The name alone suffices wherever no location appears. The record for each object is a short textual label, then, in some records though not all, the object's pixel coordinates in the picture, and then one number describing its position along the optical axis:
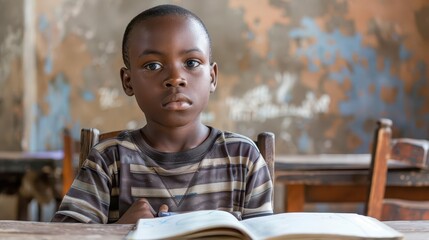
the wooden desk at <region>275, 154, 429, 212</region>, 3.19
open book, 1.04
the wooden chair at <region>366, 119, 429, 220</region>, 2.54
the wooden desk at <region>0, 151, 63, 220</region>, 3.81
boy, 1.52
